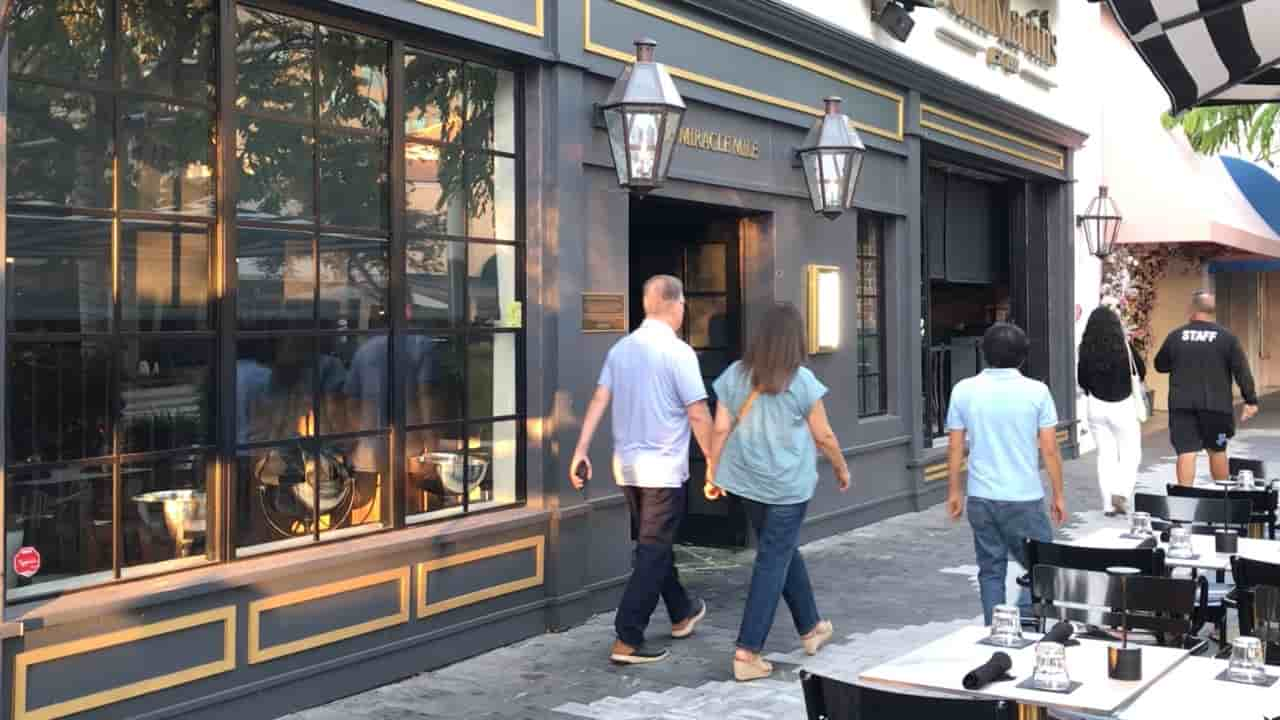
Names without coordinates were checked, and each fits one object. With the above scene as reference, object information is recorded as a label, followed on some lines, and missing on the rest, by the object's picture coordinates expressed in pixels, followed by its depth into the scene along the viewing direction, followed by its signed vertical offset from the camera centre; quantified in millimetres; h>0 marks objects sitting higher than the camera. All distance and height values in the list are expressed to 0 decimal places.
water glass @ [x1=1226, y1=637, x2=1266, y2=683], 3783 -908
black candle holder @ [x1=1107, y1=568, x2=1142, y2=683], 3758 -904
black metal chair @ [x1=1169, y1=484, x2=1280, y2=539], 6727 -806
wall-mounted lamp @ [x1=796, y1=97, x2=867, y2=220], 9906 +1344
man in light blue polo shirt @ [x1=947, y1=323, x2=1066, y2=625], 6102 -510
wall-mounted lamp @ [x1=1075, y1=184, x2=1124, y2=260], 17000 +1483
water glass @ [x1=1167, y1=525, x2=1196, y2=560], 5688 -868
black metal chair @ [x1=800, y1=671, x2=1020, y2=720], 3150 -869
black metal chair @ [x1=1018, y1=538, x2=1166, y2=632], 5078 -835
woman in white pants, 10648 -463
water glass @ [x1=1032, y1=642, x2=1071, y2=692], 3666 -900
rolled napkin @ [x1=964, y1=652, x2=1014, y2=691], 3701 -922
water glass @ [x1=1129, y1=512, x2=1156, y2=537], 5930 -819
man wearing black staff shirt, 10391 -341
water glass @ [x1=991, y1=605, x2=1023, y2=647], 4188 -894
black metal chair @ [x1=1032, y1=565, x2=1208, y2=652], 4520 -912
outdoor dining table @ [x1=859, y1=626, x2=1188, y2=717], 3586 -950
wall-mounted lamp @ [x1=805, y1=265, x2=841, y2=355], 10320 +263
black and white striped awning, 5523 +1279
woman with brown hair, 6324 -498
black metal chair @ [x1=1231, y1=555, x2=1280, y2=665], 4465 -882
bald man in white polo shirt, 6617 -449
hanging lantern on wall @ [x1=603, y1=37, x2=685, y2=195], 7590 +1267
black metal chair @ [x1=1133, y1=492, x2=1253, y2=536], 6461 -827
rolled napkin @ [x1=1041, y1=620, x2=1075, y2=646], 4098 -894
